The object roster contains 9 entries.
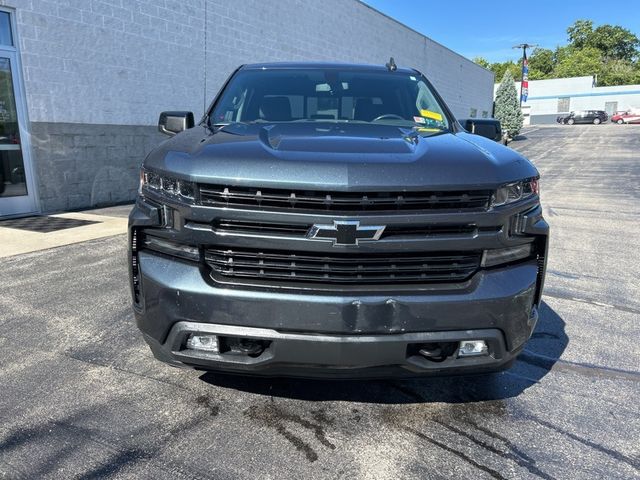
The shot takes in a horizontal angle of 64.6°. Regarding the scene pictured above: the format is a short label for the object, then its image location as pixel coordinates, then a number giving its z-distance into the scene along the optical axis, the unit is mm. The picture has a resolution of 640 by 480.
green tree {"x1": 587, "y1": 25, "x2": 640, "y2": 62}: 91500
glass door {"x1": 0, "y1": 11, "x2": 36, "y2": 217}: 7766
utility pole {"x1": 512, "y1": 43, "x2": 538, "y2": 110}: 44744
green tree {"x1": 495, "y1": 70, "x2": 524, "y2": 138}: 34372
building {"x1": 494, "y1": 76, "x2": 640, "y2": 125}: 61625
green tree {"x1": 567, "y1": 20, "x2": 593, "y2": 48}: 95312
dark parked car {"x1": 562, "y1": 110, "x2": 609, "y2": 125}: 53531
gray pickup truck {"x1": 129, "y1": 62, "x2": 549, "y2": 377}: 2178
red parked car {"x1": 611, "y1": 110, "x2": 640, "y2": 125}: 51875
